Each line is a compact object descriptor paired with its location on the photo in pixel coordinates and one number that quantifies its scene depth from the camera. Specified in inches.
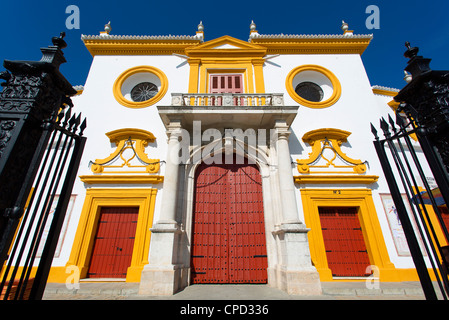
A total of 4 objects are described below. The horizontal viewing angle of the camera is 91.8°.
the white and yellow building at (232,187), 243.1
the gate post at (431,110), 91.4
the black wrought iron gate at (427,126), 91.6
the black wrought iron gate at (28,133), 78.4
